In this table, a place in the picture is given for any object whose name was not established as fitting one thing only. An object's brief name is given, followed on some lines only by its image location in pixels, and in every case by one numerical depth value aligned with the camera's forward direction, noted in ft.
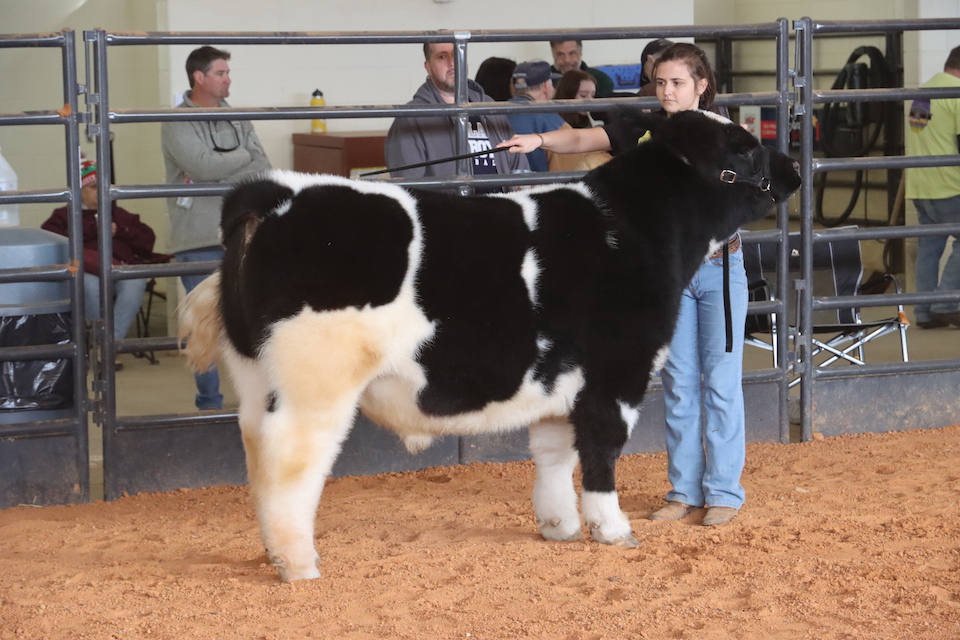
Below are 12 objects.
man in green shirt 57.47
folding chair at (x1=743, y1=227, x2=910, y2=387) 41.65
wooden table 59.21
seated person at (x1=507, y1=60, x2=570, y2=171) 41.11
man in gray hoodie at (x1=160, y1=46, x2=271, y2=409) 39.29
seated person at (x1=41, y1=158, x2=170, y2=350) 40.35
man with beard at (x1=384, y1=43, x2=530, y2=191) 34.65
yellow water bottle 61.82
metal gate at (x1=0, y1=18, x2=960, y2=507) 31.63
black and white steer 22.68
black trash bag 32.55
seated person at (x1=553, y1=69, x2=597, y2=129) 43.88
